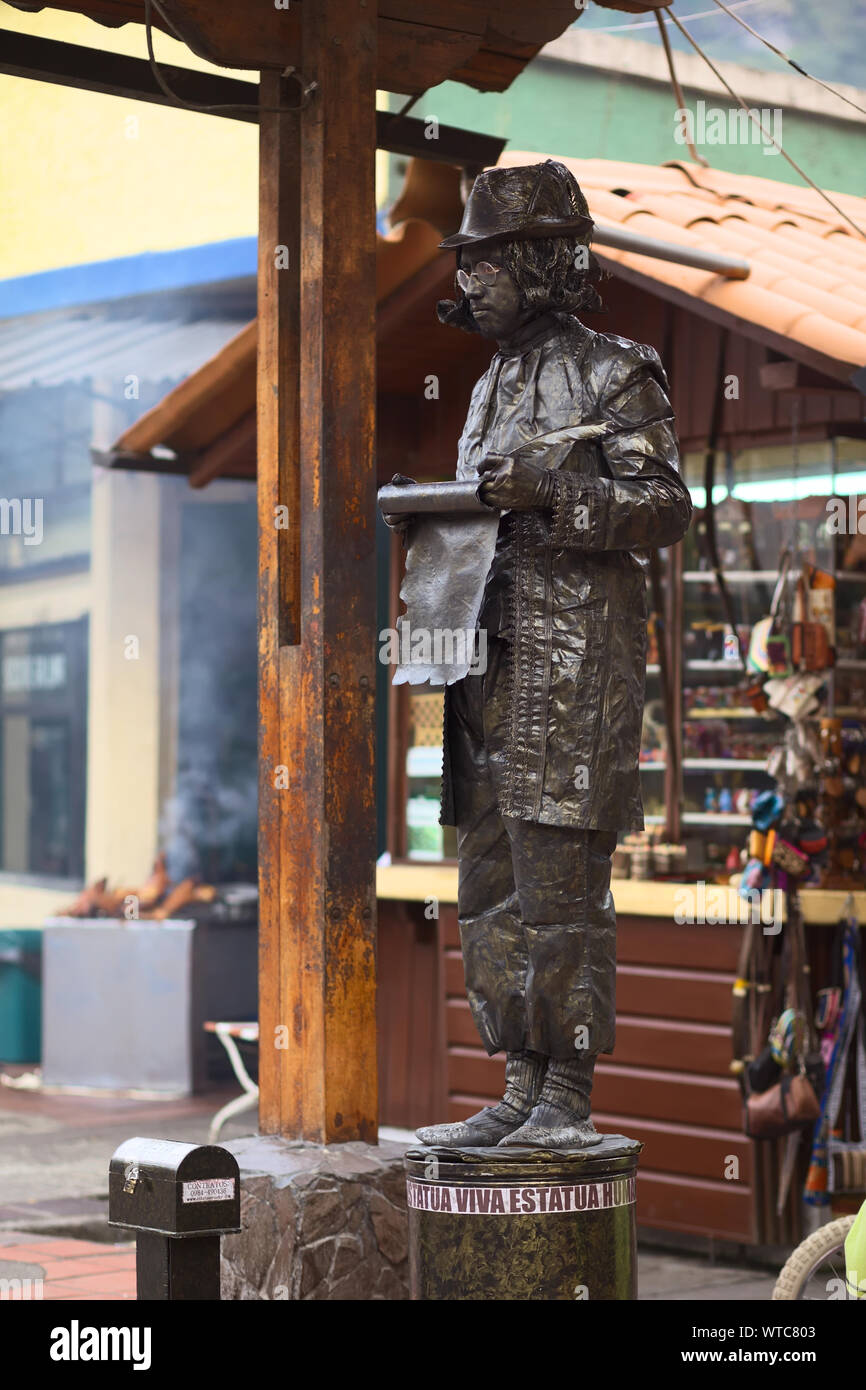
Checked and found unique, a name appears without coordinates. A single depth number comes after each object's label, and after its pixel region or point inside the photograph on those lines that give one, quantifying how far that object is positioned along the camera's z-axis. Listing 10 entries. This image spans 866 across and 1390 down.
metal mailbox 3.88
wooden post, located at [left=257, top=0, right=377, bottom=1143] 5.33
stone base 5.04
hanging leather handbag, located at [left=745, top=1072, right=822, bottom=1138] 6.95
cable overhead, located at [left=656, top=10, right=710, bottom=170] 6.66
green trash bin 12.49
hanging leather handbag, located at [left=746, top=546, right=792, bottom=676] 7.64
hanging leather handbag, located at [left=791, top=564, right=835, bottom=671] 7.49
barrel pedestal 4.24
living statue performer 4.30
